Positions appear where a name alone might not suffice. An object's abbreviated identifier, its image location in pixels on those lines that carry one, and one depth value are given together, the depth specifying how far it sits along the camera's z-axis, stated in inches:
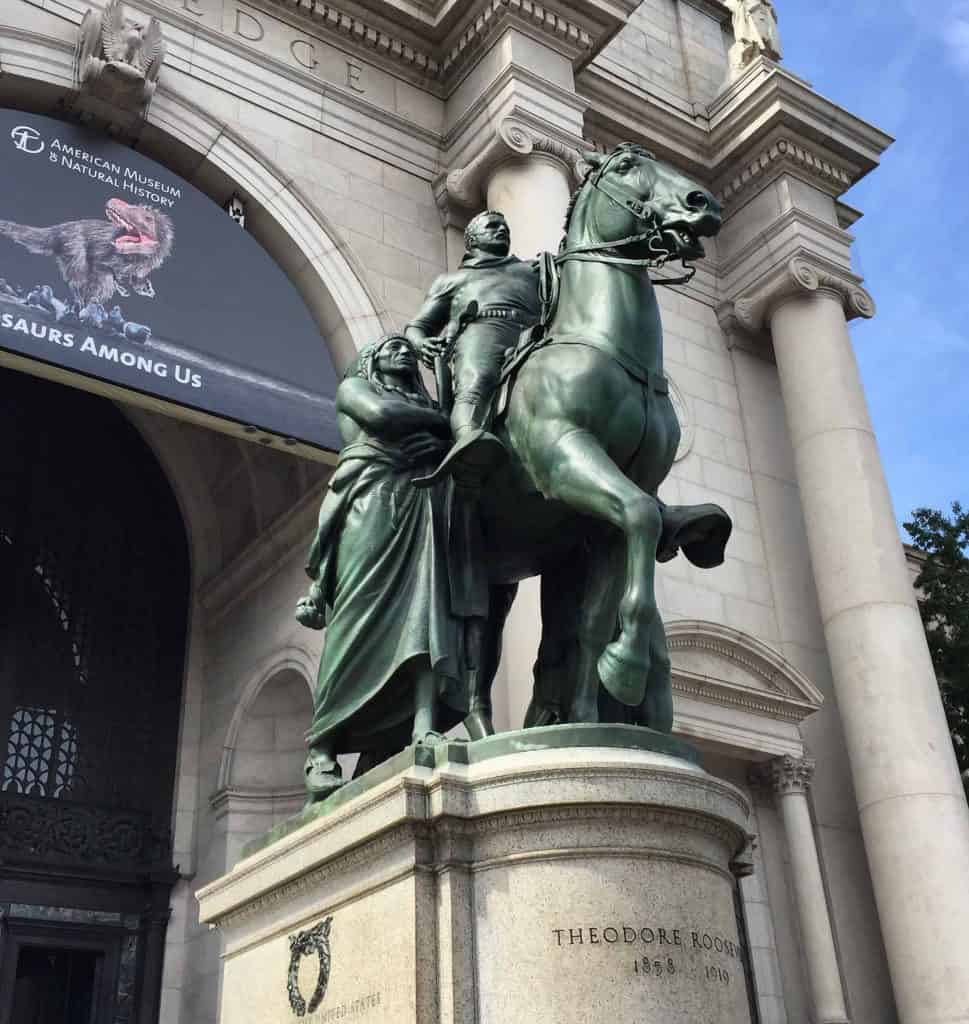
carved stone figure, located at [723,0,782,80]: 665.6
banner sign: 407.8
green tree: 629.9
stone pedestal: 147.1
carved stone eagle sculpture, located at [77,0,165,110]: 452.4
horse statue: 182.5
